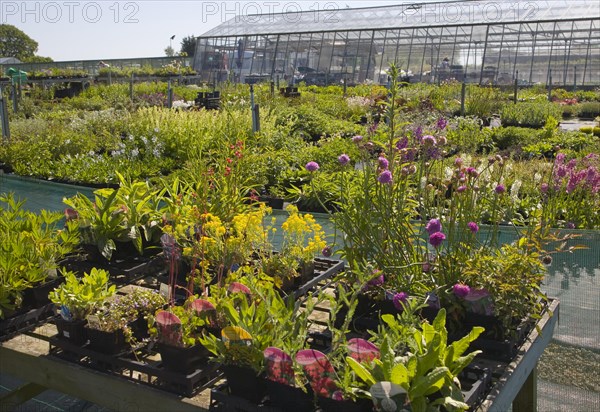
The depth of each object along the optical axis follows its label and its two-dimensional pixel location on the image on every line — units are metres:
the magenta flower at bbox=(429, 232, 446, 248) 2.24
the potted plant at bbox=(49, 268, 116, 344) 2.34
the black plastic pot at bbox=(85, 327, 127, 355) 2.26
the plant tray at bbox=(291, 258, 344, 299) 2.84
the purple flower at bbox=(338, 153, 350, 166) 2.58
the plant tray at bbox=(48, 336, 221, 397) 2.07
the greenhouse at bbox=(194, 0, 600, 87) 22.17
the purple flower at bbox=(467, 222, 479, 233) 2.38
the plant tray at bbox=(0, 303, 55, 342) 2.55
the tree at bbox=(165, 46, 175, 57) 66.81
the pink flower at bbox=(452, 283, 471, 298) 2.28
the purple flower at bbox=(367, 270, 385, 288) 2.51
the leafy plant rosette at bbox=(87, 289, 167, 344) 2.30
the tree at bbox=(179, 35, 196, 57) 53.47
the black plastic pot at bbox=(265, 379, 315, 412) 1.86
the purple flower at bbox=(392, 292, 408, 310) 2.34
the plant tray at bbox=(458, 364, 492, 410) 1.89
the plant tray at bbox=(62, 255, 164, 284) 3.13
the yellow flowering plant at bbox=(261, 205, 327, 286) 2.87
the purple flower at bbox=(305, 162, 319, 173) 2.68
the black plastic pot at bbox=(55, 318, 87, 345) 2.33
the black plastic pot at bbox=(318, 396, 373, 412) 1.77
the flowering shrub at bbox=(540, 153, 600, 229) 4.75
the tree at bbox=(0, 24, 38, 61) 60.78
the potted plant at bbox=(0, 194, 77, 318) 2.61
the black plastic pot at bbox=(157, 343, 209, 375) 2.08
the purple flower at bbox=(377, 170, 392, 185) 2.37
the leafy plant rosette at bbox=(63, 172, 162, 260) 3.22
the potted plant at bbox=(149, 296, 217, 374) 2.09
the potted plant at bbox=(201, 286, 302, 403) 1.95
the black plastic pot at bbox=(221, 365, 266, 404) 1.94
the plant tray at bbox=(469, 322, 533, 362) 2.26
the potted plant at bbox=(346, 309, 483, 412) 1.72
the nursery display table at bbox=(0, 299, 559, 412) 2.05
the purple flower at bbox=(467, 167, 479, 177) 2.46
